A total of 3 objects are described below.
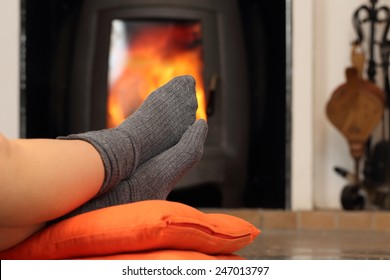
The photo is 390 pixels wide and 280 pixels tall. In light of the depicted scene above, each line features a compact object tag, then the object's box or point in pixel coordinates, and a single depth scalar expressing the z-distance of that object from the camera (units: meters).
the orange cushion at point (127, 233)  2.44
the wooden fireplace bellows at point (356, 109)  5.00
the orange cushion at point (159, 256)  2.42
